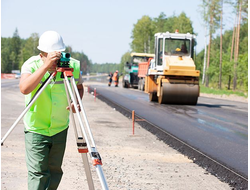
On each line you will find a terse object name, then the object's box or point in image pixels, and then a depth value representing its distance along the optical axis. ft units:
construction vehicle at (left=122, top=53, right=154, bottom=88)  137.18
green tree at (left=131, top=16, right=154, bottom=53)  299.58
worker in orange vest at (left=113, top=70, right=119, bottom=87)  164.53
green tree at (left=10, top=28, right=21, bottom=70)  491.96
